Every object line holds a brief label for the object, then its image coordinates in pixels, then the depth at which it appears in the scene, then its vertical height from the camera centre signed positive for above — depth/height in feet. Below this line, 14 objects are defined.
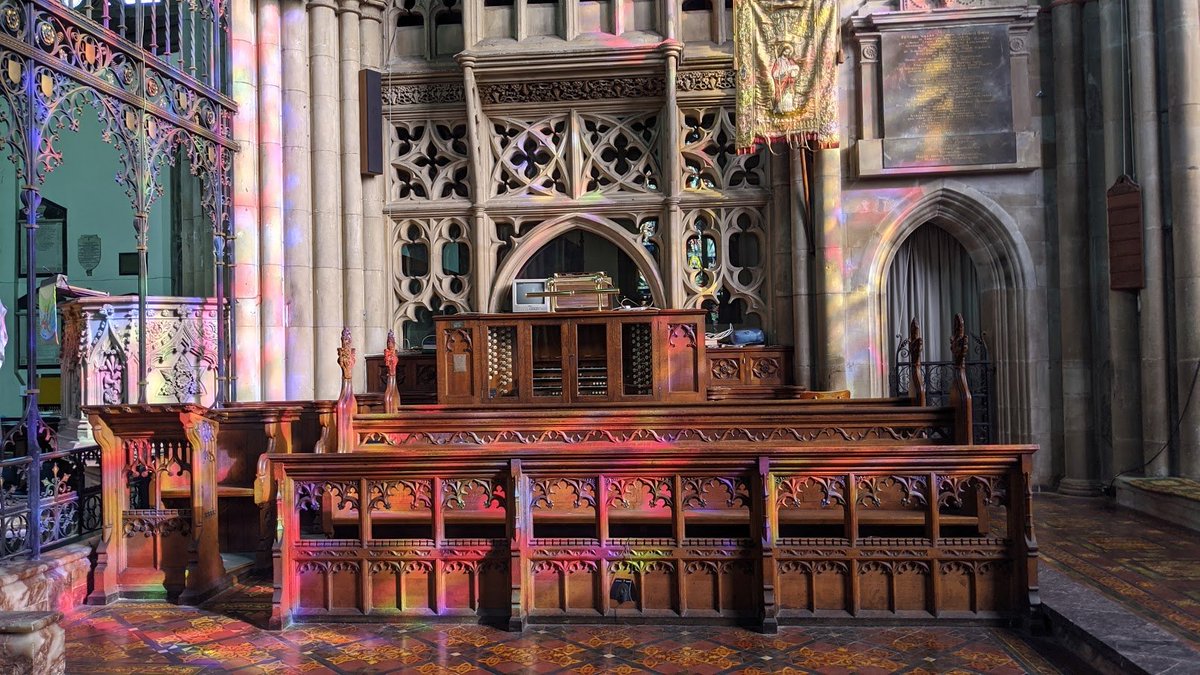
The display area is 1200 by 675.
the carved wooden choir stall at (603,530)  13.20 -3.20
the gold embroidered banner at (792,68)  27.81 +9.90
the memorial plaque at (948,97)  28.68 +8.99
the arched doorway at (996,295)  28.71 +1.82
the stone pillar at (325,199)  29.09 +5.90
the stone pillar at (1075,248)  27.96 +3.33
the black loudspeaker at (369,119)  30.86 +9.25
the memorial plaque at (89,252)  36.65 +5.17
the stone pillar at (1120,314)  26.13 +0.93
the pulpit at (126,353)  24.39 +0.32
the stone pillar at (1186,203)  24.18 +4.21
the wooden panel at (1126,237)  25.44 +3.39
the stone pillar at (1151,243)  25.07 +3.10
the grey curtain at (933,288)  33.19 +2.43
